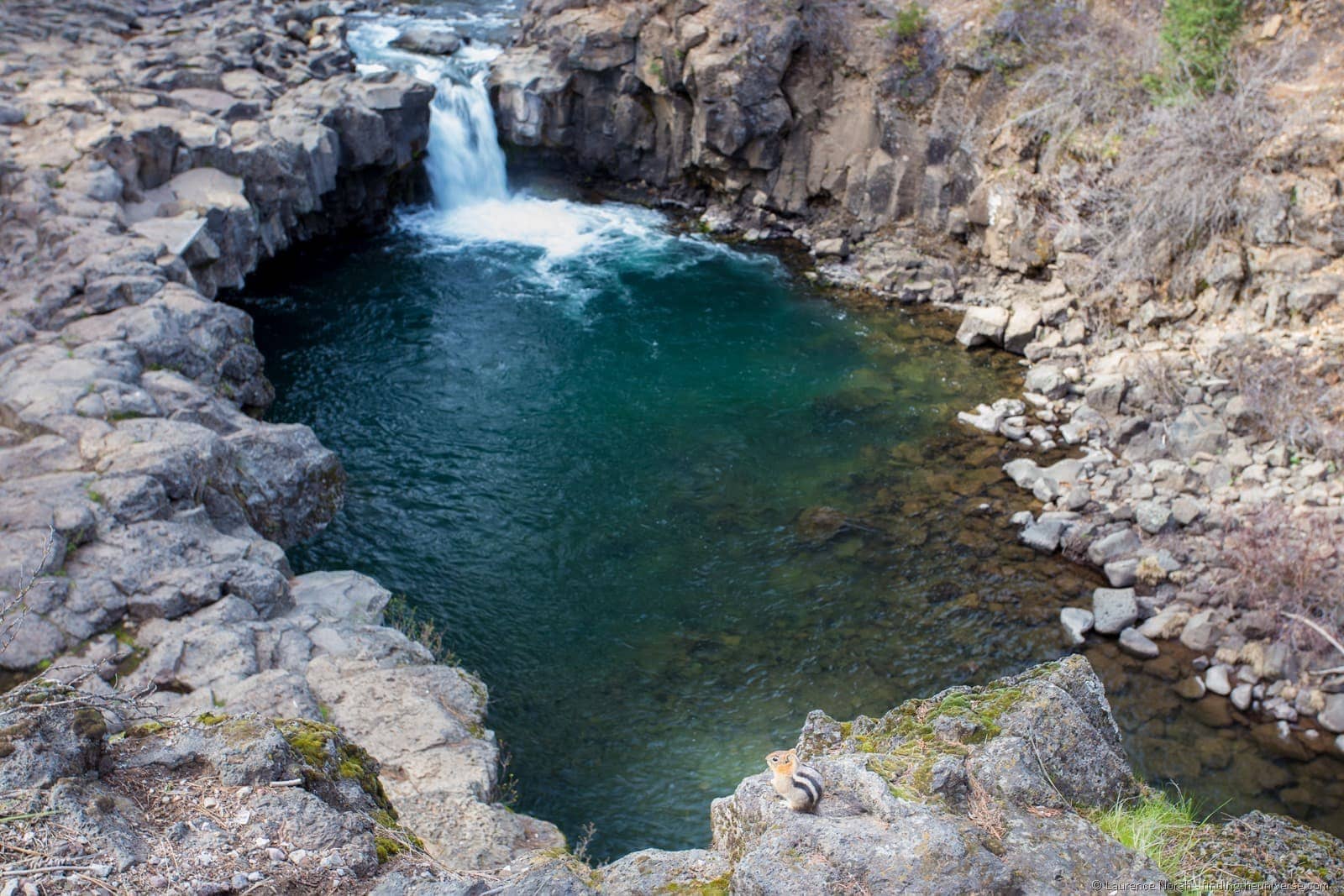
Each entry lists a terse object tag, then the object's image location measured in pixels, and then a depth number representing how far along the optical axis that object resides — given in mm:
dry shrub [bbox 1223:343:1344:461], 14875
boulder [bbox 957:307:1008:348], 19781
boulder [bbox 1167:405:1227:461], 15547
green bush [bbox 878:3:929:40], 23188
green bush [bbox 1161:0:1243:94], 18516
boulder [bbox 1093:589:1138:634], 13016
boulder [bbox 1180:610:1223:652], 12664
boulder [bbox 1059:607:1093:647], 12931
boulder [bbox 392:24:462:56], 26766
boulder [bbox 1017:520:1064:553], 14477
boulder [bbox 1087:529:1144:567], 14031
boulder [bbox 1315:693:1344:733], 11570
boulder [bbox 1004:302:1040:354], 19562
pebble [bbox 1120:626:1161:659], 12711
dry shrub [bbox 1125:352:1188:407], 16688
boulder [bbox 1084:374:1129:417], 17172
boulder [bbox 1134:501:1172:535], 14305
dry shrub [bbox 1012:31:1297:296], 17750
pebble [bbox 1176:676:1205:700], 12141
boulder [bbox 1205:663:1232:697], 12125
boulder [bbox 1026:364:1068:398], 18031
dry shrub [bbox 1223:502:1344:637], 12633
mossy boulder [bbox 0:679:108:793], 4363
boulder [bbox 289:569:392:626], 11164
